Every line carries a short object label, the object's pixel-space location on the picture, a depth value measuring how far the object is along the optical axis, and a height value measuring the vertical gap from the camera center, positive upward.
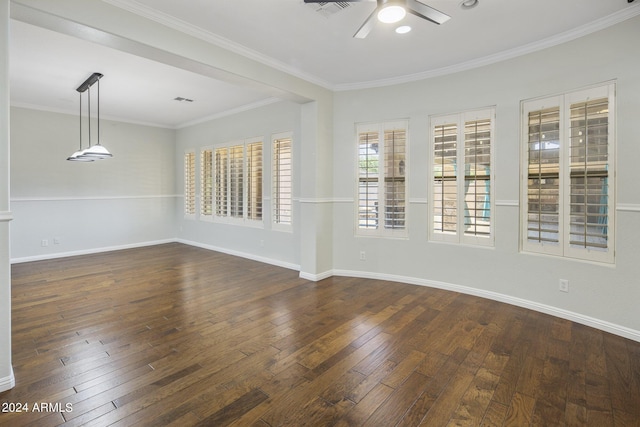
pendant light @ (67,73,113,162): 4.50 +0.81
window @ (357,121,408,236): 4.49 +0.42
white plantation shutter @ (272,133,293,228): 5.43 +0.47
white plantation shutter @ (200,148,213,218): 7.04 +0.56
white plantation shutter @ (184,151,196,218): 7.57 +0.58
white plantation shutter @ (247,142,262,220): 5.91 +0.51
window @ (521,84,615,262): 3.05 +0.33
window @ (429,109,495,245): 3.85 +0.37
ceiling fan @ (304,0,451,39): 2.02 +1.28
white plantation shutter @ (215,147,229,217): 6.59 +0.56
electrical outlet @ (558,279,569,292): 3.31 -0.79
